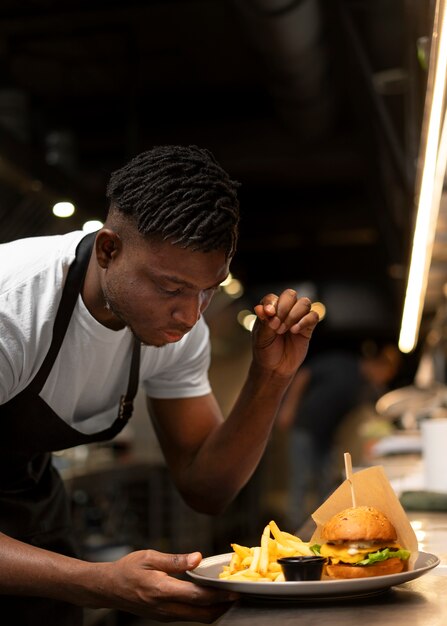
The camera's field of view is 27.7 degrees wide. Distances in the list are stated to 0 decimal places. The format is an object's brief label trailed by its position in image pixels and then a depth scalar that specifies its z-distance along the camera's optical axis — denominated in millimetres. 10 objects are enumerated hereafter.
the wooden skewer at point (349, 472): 1539
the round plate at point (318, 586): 1309
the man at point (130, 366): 1498
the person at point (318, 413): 7781
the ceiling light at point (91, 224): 5043
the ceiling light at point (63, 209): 4977
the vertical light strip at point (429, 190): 1915
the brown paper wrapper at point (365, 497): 1528
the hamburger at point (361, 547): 1400
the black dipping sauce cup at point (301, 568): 1340
